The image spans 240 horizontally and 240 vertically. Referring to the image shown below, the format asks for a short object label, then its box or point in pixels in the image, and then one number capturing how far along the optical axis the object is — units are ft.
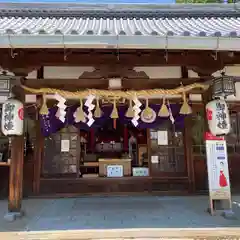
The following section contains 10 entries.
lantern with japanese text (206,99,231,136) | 18.65
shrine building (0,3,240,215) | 15.14
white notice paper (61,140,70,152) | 26.53
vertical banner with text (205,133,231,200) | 19.75
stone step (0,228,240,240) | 15.38
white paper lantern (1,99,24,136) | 18.15
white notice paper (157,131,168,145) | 26.91
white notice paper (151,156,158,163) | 26.78
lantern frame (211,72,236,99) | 18.62
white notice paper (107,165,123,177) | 26.99
